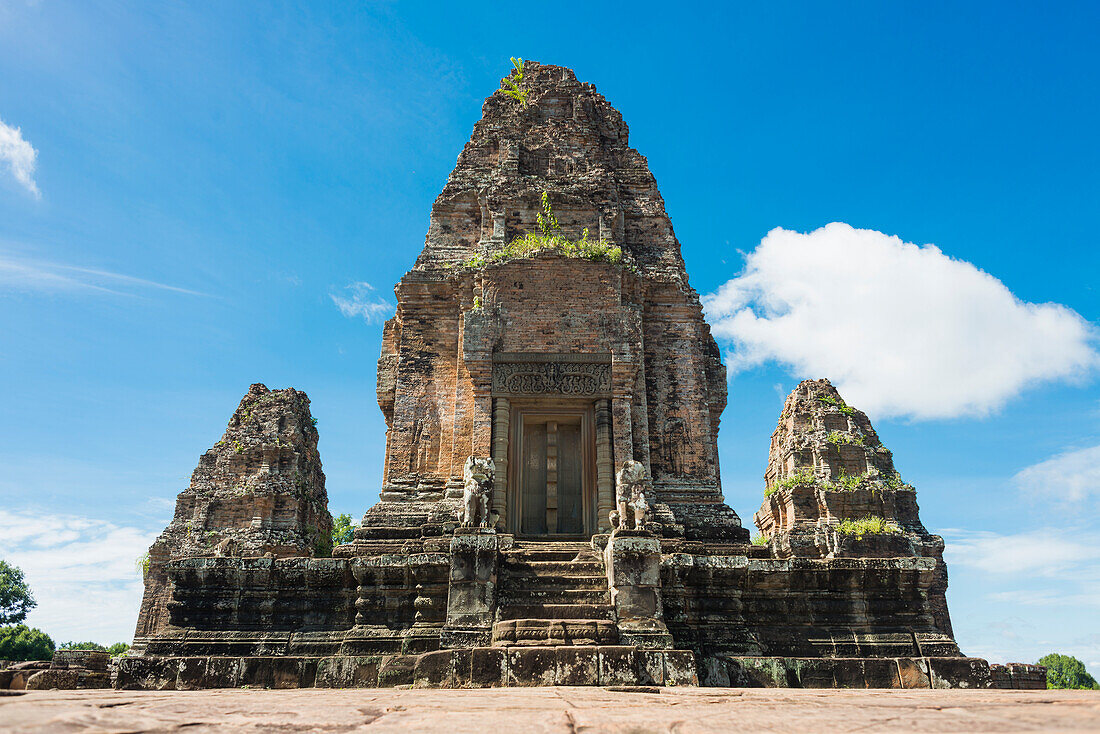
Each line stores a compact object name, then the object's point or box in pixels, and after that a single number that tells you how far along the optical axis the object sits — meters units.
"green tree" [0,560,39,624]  44.22
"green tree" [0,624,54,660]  38.62
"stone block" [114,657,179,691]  9.18
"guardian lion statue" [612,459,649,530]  10.59
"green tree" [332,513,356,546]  39.59
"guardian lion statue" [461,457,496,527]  10.65
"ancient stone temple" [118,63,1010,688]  9.38
